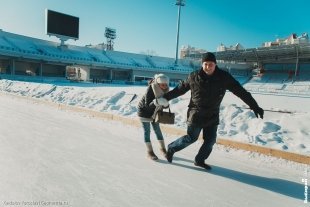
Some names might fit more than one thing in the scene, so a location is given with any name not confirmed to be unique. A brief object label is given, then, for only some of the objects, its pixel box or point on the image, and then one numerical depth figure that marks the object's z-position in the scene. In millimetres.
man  3531
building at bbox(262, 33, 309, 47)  64125
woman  3944
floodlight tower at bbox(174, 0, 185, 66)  49575
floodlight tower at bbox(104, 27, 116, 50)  74438
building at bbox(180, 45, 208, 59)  108662
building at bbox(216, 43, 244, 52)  92469
